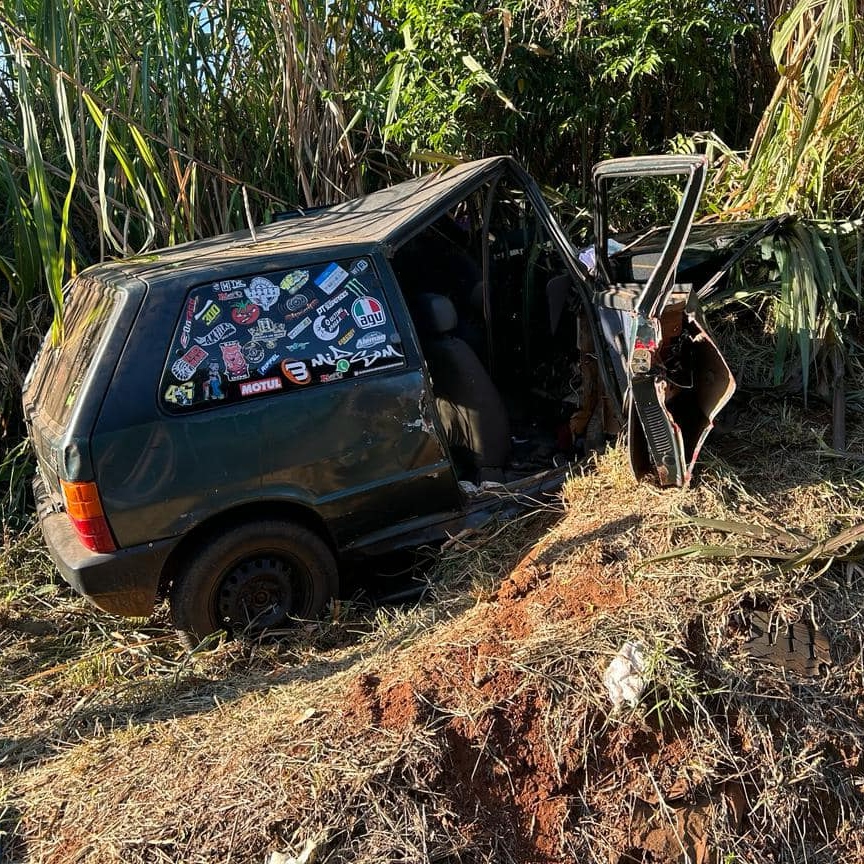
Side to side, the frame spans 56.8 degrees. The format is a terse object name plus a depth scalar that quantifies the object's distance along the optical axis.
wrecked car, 3.07
